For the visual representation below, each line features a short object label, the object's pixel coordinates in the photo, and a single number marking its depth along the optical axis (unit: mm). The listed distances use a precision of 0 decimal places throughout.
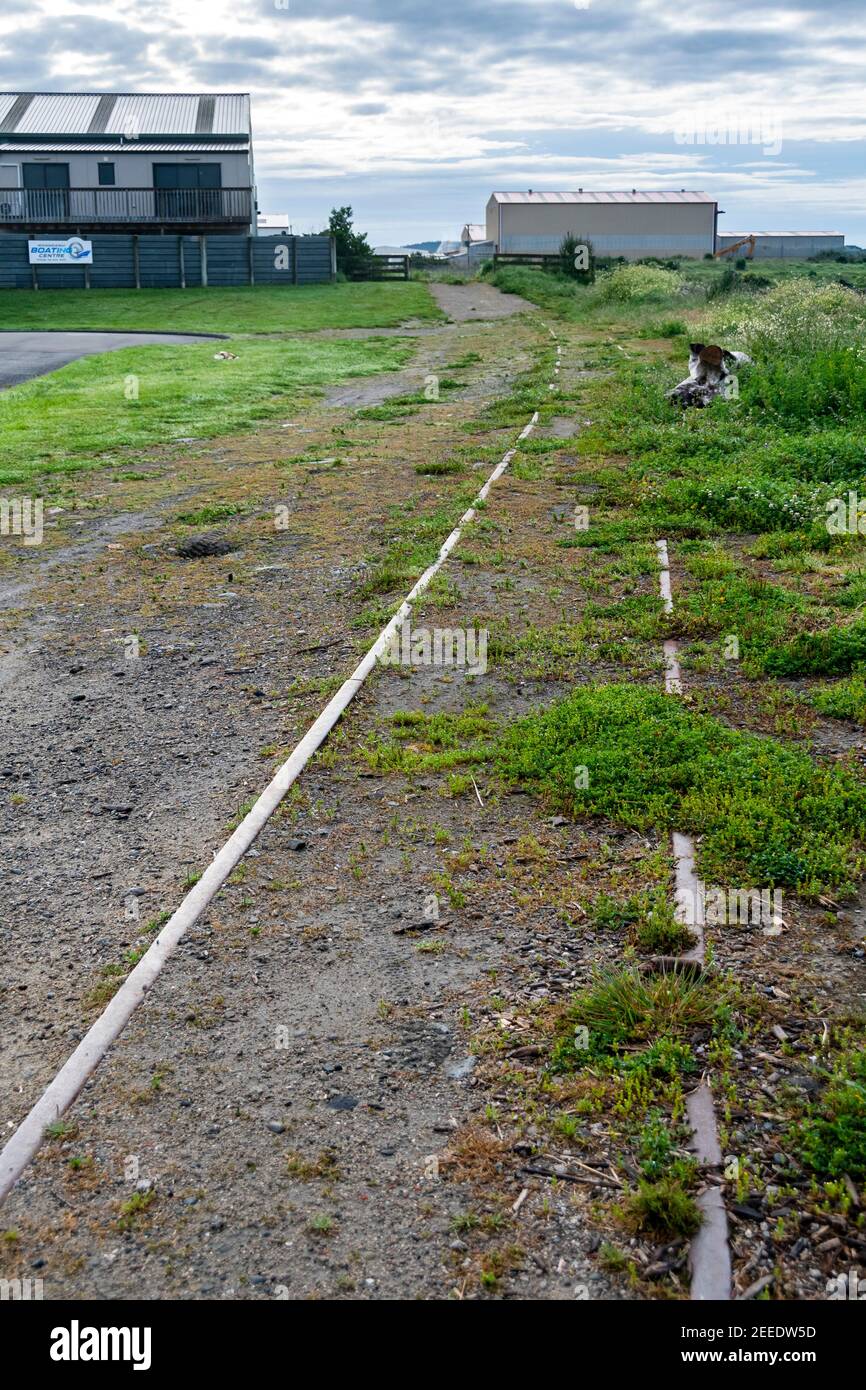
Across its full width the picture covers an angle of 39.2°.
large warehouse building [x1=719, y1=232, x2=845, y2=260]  90562
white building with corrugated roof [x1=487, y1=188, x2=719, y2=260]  78312
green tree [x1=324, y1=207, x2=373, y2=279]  53312
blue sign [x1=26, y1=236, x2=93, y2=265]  45656
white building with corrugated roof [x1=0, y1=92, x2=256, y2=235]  50156
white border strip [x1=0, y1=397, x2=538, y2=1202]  3648
